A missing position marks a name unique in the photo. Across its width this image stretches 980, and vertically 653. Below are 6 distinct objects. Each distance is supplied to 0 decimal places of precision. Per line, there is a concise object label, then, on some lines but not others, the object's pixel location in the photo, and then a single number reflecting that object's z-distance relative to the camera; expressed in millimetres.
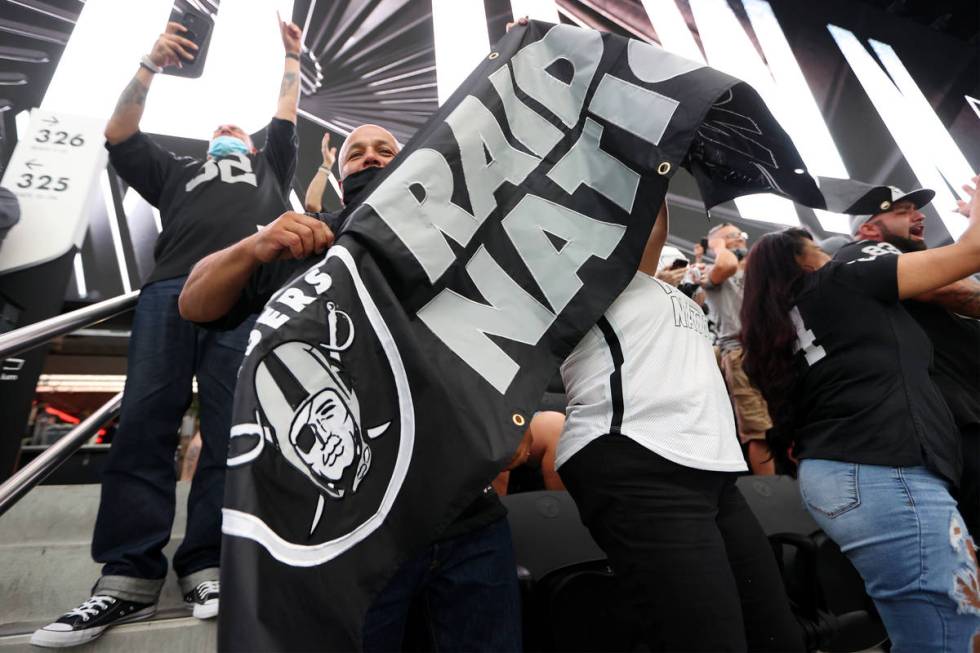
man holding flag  846
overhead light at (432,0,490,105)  4047
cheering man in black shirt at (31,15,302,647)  1201
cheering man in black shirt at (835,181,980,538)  1251
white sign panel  2689
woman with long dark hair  1045
